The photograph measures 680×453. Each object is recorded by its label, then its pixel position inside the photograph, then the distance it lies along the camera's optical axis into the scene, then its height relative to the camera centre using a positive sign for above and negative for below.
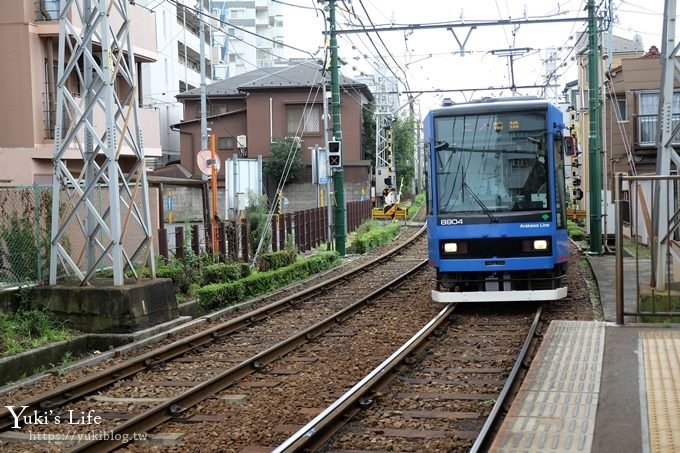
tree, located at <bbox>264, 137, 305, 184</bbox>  43.62 +1.62
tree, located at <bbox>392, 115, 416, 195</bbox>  60.91 +3.20
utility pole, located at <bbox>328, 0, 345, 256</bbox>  22.91 +1.49
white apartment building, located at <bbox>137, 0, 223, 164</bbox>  44.25 +7.72
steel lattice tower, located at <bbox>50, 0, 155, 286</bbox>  11.48 +0.75
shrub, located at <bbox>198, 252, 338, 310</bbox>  14.22 -1.95
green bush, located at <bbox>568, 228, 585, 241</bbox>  29.09 -2.01
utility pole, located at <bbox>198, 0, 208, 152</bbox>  27.01 +3.85
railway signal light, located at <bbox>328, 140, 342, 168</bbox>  23.16 +1.02
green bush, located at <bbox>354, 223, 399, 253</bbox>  26.88 -1.91
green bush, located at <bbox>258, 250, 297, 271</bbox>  18.67 -1.71
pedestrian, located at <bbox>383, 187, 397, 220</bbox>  44.78 -0.98
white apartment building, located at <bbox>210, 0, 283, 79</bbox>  68.06 +17.35
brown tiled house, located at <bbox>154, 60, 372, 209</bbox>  44.94 +4.16
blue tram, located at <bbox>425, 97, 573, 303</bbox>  12.61 -0.28
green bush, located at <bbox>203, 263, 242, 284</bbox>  15.42 -1.63
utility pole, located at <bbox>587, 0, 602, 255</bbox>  20.58 +1.03
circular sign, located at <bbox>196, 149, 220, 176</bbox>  18.38 +0.74
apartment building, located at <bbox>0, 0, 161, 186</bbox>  19.59 +2.74
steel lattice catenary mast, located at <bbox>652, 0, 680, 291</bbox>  11.15 +0.73
